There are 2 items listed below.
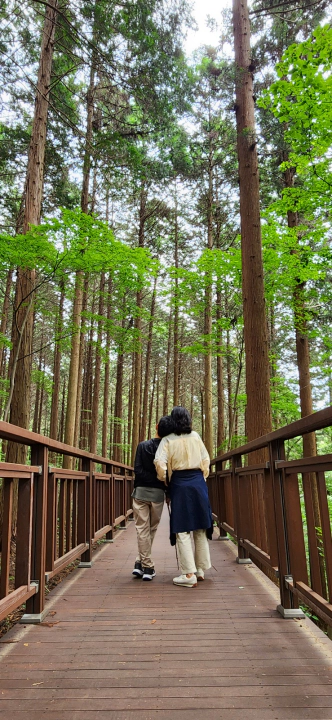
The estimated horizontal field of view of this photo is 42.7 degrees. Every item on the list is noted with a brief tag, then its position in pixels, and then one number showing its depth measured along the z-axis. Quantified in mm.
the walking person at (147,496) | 4293
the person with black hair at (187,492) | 3930
